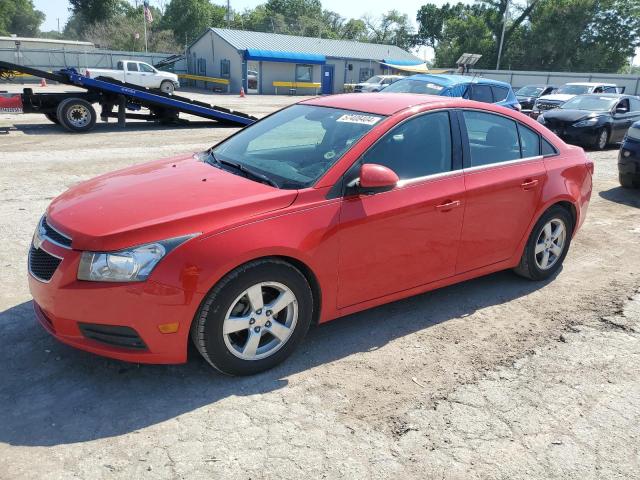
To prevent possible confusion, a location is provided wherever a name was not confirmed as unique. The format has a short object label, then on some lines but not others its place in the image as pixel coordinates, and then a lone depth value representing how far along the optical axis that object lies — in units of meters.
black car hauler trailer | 13.94
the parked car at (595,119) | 13.98
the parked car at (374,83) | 29.66
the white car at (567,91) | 20.06
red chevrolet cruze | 2.91
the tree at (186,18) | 69.38
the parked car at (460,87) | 11.66
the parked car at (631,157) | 8.52
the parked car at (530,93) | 25.11
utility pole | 55.11
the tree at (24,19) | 88.12
